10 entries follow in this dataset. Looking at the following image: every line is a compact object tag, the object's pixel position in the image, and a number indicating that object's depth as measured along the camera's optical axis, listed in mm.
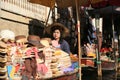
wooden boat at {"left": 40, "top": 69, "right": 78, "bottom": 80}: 7098
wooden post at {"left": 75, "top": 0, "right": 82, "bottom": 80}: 7791
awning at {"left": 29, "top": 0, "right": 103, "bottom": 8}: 9656
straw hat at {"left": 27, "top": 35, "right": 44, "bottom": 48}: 6952
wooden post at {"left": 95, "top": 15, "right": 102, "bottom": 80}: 12472
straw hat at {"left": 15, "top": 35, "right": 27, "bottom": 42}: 6800
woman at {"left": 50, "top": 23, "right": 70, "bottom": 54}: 8383
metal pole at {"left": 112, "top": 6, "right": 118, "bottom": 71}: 13539
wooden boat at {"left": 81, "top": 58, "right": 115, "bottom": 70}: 12430
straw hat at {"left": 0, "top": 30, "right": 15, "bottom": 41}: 6698
